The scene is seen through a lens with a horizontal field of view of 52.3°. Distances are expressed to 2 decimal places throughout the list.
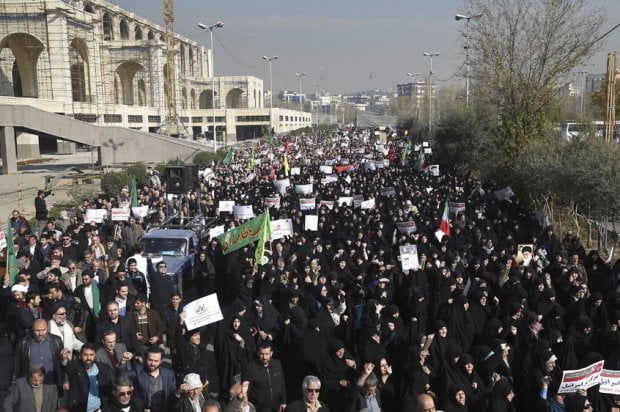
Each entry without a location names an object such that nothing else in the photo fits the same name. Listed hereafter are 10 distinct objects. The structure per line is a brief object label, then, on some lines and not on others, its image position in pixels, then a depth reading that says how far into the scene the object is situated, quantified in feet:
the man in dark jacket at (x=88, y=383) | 18.67
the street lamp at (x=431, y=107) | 162.24
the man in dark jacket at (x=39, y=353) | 19.80
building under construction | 161.58
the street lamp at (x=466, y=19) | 80.33
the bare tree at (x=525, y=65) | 74.90
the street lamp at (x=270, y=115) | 290.25
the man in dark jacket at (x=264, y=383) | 19.92
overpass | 116.88
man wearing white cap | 16.97
